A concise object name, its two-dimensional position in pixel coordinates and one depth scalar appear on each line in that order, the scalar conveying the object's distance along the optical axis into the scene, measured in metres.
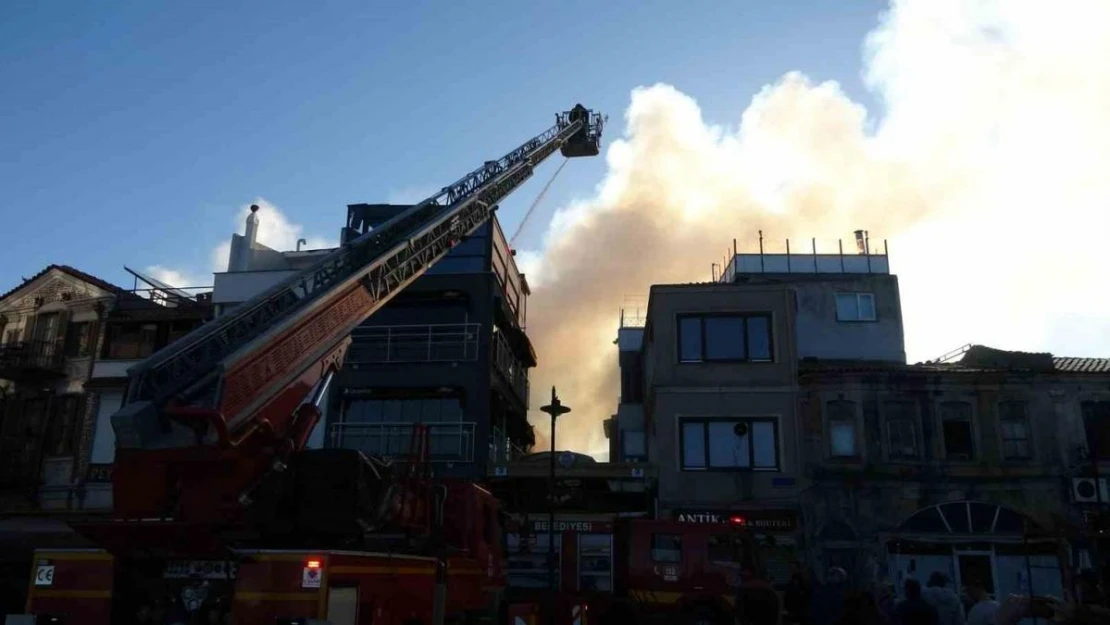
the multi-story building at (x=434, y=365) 29.31
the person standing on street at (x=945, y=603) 11.36
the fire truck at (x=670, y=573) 15.77
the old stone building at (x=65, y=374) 29.73
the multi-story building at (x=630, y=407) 35.88
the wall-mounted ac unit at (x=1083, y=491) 25.56
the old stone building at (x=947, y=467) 25.44
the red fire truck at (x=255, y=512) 9.26
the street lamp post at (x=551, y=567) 16.41
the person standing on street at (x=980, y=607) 10.57
